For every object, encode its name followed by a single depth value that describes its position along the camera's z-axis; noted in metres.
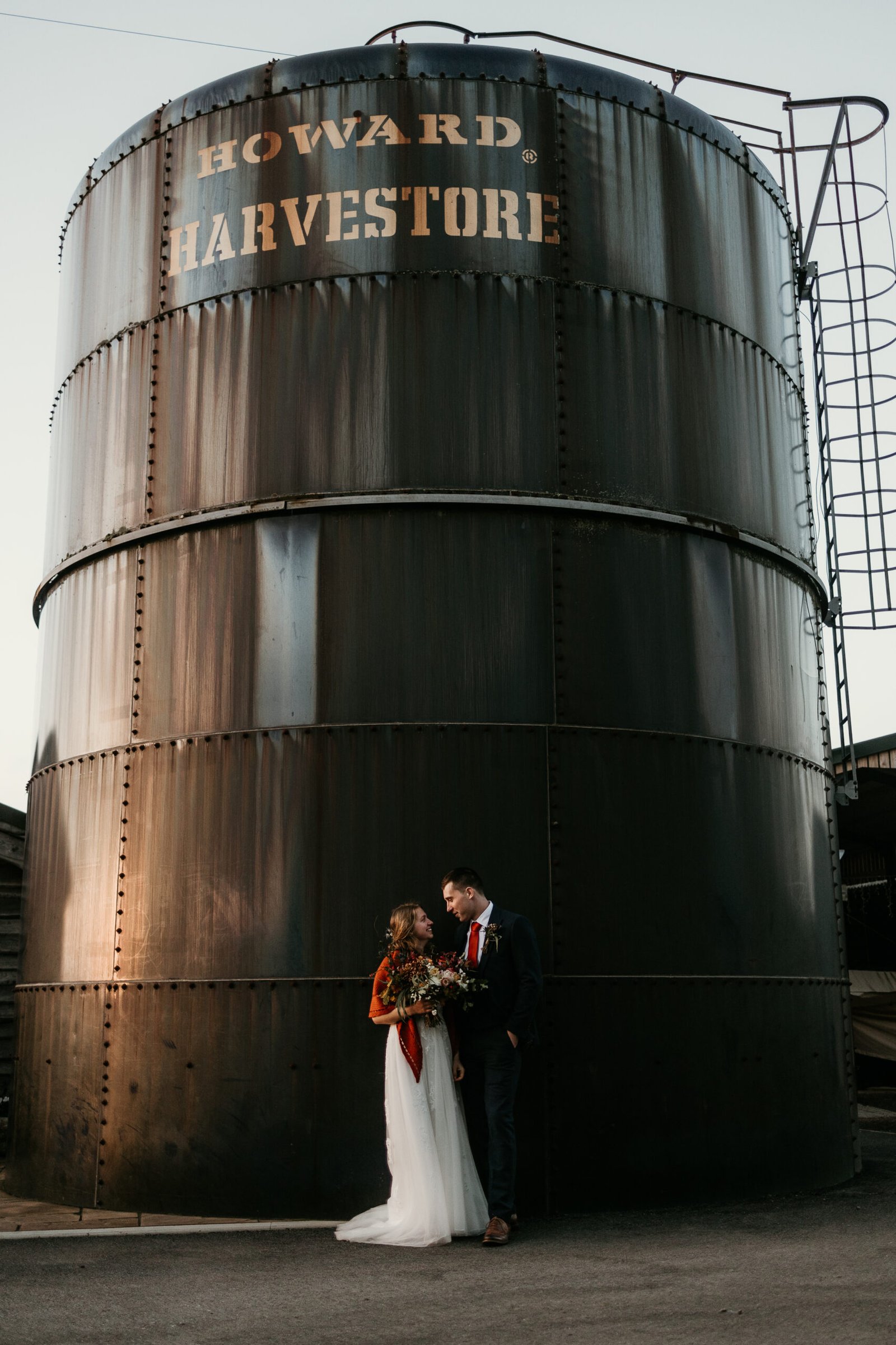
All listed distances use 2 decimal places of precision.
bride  7.60
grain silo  8.52
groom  7.65
